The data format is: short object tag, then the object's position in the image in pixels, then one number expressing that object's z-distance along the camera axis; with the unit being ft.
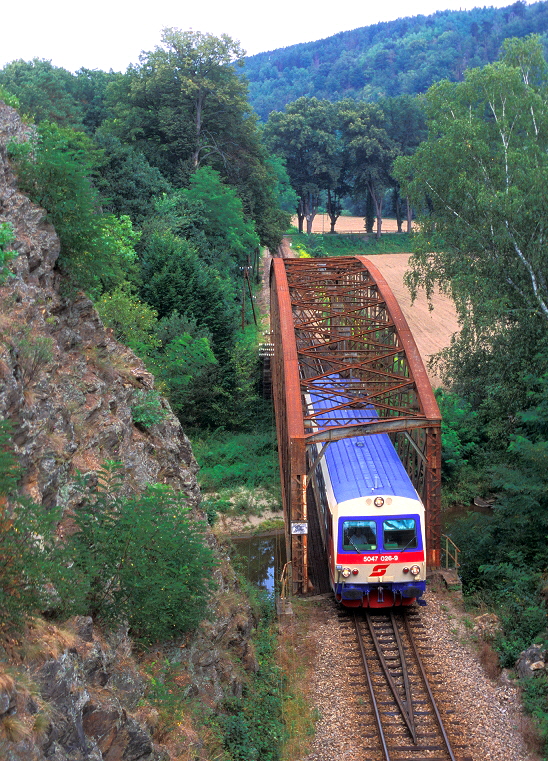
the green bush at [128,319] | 77.87
